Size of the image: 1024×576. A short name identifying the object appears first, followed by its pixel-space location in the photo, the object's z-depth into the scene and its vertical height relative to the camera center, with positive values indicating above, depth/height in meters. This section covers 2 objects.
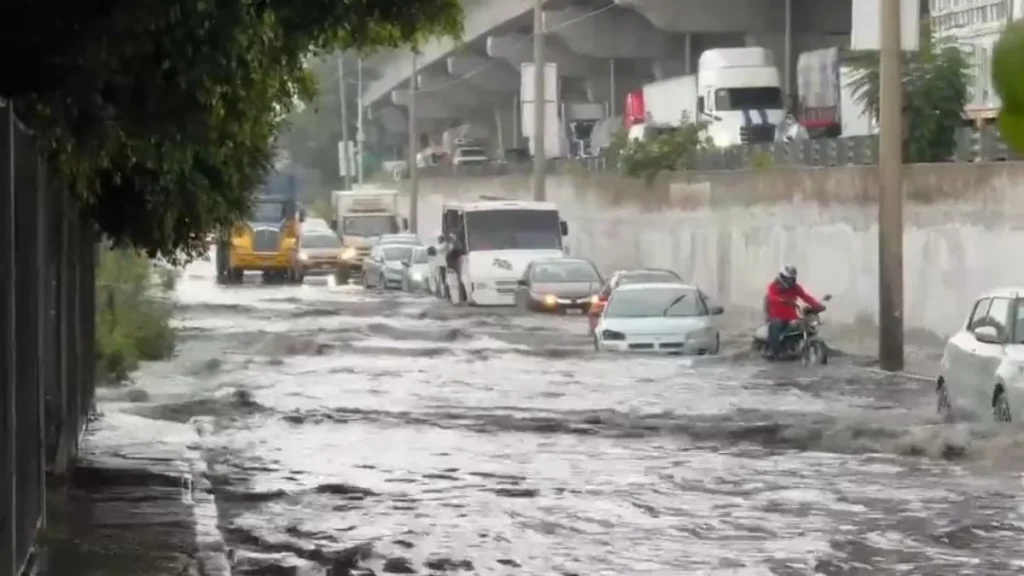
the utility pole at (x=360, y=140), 120.01 +5.28
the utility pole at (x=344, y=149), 121.50 +4.78
